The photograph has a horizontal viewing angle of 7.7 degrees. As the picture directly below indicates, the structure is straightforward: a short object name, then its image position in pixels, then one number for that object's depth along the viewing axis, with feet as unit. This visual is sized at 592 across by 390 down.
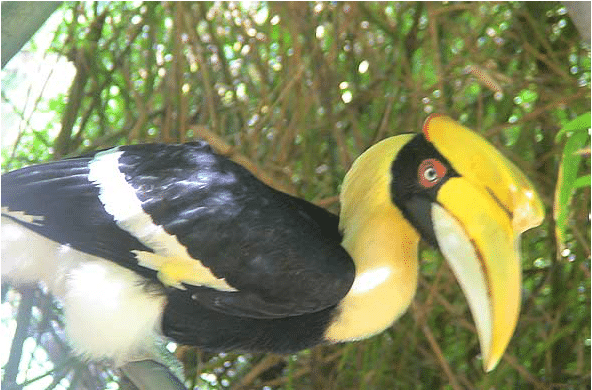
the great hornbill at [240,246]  16.39
